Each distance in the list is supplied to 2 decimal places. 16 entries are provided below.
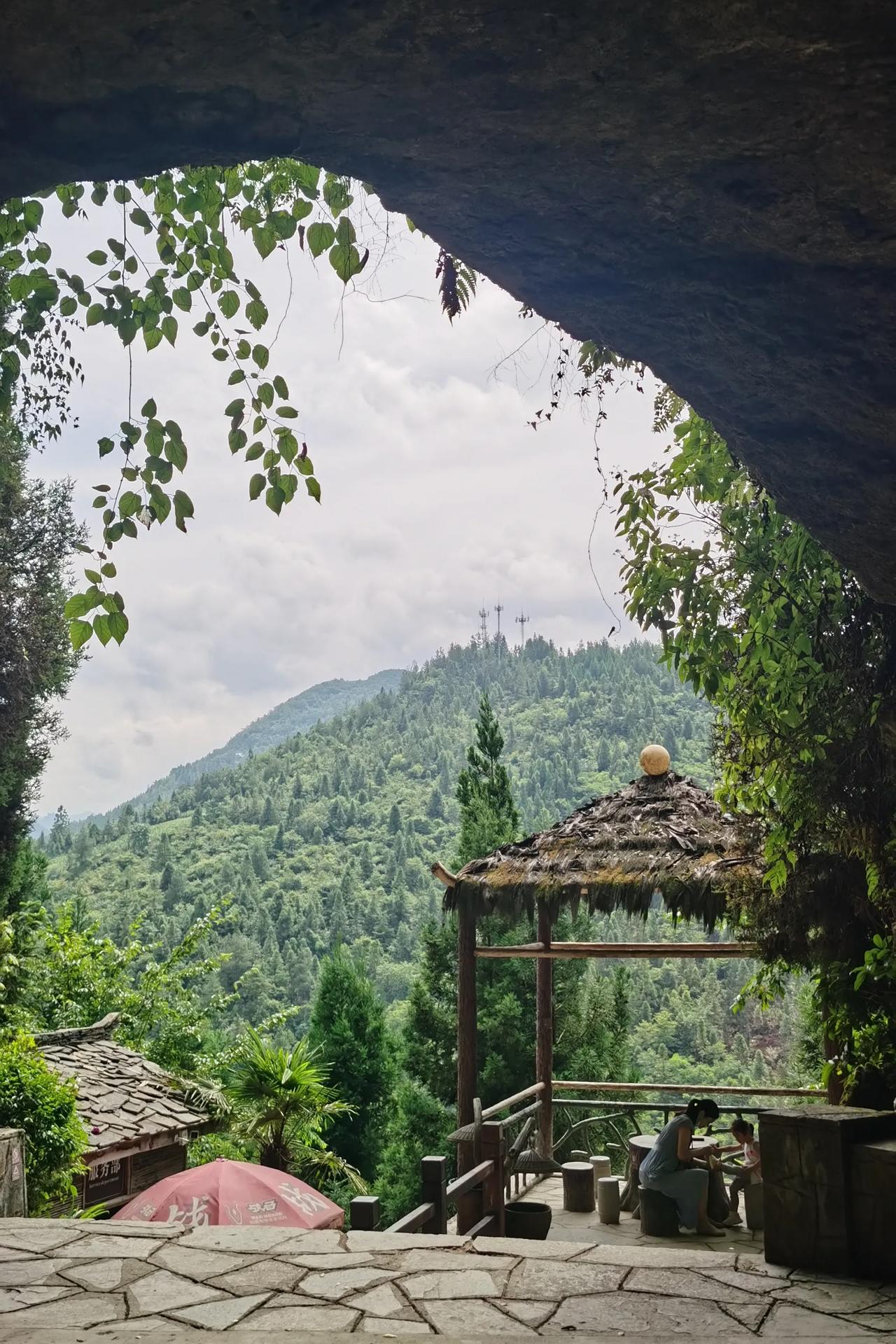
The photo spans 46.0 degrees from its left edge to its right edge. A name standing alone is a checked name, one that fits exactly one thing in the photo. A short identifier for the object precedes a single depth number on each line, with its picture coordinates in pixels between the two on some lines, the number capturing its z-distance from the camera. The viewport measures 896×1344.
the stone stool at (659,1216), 6.27
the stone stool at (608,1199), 6.61
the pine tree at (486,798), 20.14
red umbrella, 7.54
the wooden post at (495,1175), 5.97
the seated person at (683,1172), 6.21
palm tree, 13.59
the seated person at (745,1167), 6.57
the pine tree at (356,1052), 19.89
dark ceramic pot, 6.27
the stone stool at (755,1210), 6.32
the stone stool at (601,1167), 7.48
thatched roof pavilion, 7.19
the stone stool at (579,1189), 7.05
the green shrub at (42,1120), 7.82
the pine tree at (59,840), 52.50
